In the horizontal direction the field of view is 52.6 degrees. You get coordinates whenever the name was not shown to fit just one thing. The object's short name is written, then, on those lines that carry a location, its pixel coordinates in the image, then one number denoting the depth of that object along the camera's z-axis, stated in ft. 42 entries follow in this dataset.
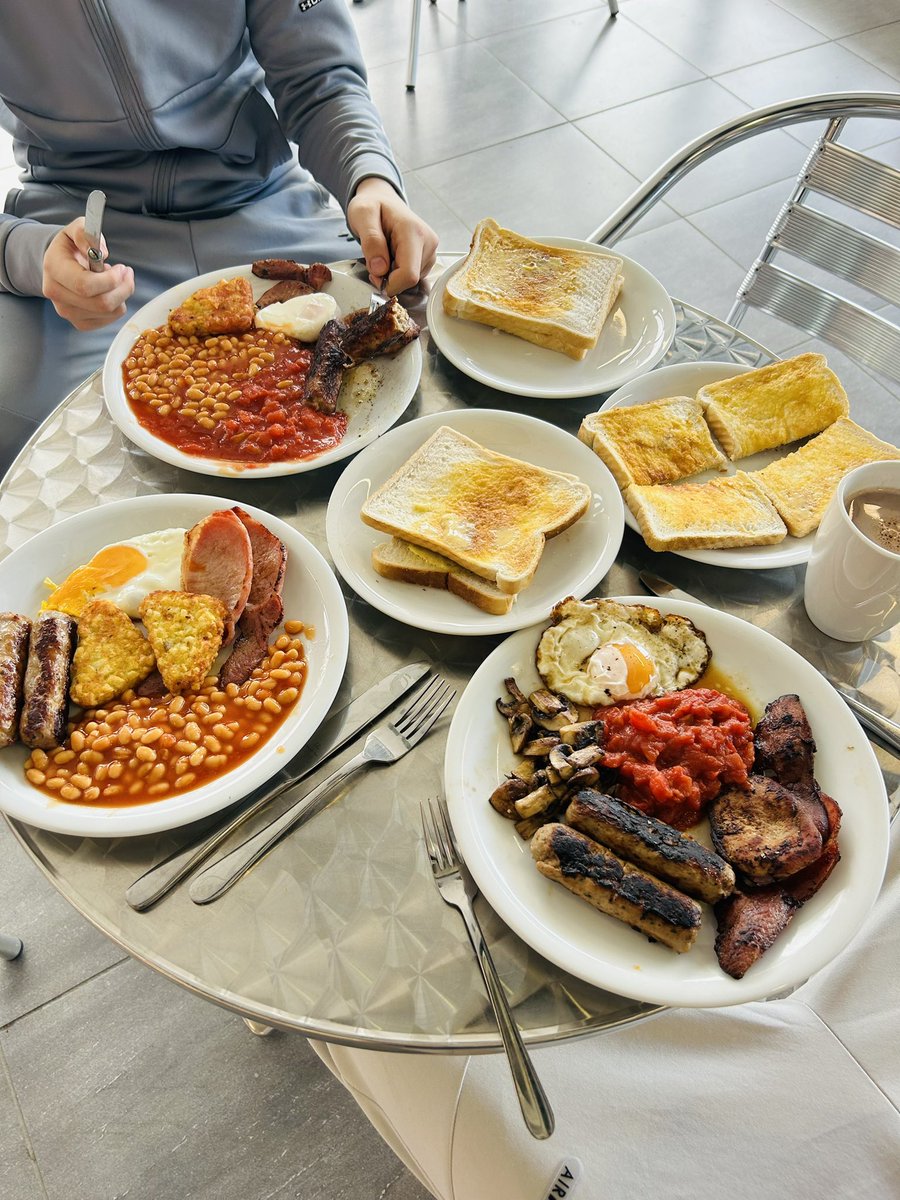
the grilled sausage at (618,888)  1.48
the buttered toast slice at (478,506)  2.01
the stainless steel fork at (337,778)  1.62
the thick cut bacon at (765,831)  1.54
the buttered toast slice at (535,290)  2.51
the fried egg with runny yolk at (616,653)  1.79
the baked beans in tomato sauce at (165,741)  1.70
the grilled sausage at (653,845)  1.52
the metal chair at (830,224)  2.68
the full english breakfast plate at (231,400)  2.24
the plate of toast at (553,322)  2.47
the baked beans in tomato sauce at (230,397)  2.27
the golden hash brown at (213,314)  2.47
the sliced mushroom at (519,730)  1.74
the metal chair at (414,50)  6.19
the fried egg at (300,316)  2.50
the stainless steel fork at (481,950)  1.39
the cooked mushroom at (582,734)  1.71
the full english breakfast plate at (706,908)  1.47
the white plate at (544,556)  1.95
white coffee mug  1.81
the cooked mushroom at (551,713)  1.76
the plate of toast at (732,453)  2.09
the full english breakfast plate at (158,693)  1.66
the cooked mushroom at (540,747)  1.72
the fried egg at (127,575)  1.92
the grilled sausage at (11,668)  1.70
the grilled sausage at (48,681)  1.70
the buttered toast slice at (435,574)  1.96
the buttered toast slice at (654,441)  2.24
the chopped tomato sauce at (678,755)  1.65
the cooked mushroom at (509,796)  1.66
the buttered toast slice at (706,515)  2.07
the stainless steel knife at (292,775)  1.60
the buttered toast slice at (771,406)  2.32
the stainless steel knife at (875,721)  1.80
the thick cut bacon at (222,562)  1.90
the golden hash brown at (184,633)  1.81
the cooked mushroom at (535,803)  1.63
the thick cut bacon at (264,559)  1.95
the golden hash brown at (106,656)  1.79
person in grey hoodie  2.62
